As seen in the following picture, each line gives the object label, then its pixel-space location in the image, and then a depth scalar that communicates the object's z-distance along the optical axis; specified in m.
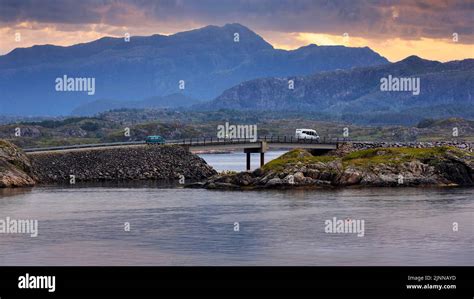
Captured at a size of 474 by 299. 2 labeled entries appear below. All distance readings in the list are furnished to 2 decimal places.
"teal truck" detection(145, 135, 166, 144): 181.00
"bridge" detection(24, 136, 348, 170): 182.62
